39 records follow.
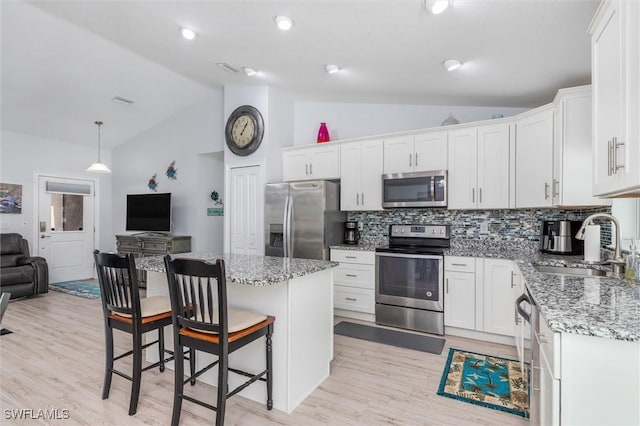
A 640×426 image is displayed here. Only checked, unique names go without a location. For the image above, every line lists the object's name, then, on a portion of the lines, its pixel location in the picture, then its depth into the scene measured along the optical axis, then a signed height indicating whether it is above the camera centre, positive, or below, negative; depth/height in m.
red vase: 4.49 +1.09
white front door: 5.86 -0.25
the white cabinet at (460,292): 3.27 -0.78
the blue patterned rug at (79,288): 5.13 -1.25
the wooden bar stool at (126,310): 2.03 -0.63
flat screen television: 5.61 +0.02
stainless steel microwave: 3.61 +0.29
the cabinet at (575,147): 2.61 +0.55
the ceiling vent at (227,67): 3.94 +1.78
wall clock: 4.52 +1.18
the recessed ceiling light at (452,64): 2.91 +1.35
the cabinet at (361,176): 4.04 +0.48
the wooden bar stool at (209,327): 1.71 -0.63
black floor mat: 3.12 -1.24
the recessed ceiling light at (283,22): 2.67 +1.57
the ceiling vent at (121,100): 4.98 +1.73
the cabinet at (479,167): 3.38 +0.50
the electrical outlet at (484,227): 3.72 -0.14
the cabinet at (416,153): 3.69 +0.72
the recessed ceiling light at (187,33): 3.19 +1.75
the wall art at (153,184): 6.09 +0.55
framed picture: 5.30 +0.24
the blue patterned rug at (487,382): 2.18 -1.23
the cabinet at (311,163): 4.32 +0.70
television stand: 5.33 -0.51
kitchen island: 2.10 -0.72
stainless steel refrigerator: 3.99 -0.06
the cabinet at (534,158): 2.99 +0.54
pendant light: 4.97 +0.68
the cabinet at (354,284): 3.81 -0.82
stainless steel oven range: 3.42 -0.72
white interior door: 4.56 +0.05
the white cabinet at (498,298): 3.07 -0.78
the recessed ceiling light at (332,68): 3.42 +1.53
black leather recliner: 4.69 -0.83
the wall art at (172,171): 5.82 +0.75
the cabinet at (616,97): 1.31 +0.53
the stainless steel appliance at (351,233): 4.32 -0.24
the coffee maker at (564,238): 2.90 -0.20
